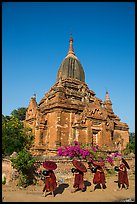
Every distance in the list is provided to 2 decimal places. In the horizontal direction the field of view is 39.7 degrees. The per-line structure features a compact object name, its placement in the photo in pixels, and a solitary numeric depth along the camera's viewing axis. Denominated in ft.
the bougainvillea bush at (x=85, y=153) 50.21
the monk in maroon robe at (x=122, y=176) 37.69
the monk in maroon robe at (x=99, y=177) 36.50
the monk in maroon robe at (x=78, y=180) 35.02
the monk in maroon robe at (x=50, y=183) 32.22
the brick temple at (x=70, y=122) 67.36
